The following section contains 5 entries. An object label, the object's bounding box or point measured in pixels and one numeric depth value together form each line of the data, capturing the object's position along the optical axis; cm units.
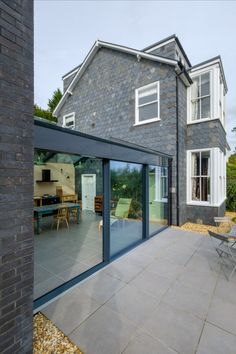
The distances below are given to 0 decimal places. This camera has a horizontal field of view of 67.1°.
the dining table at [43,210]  674
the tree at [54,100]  2339
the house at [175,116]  750
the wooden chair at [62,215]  761
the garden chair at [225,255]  376
